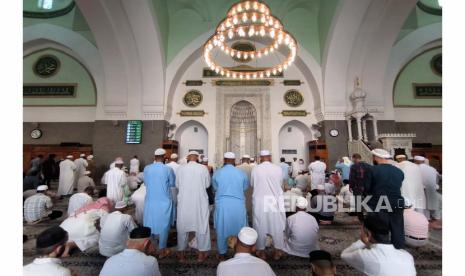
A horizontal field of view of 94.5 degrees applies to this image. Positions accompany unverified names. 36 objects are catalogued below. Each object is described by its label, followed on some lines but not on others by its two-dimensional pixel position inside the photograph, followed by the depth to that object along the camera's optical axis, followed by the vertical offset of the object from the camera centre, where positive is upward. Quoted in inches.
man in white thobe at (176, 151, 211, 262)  78.0 -24.8
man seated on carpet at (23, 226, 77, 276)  40.4 -23.1
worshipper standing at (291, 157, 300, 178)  238.1 -32.0
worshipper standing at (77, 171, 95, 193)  158.6 -32.2
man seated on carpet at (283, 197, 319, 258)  76.1 -33.2
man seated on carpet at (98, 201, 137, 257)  74.4 -32.5
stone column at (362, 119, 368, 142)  253.6 +10.6
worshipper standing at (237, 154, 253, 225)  126.0 -30.7
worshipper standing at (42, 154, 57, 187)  210.1 -29.0
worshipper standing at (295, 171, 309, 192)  185.3 -36.7
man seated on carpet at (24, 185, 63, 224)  112.4 -35.9
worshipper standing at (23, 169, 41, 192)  140.9 -28.4
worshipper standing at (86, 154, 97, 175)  235.3 -28.7
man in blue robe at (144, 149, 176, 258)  80.6 -23.7
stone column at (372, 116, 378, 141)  254.5 +15.5
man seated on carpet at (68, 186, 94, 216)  104.5 -30.2
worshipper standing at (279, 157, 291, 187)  191.6 -26.6
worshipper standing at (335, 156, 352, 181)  169.3 -22.4
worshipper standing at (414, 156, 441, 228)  121.1 -29.5
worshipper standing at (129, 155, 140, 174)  234.4 -27.7
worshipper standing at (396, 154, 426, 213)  113.0 -23.8
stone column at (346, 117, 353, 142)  263.6 +19.0
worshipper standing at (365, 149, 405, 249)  69.8 -19.0
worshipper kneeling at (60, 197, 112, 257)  81.7 -34.8
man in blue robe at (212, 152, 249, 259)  77.7 -23.8
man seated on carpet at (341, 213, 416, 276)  44.4 -24.9
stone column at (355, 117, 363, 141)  251.1 +15.1
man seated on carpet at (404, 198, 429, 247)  78.8 -32.3
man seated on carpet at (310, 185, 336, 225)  114.8 -37.2
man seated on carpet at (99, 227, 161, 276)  43.8 -25.6
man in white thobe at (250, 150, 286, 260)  82.1 -25.0
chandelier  149.4 +81.9
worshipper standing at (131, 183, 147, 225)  109.5 -33.2
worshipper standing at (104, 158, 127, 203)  132.8 -26.8
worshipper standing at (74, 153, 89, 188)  195.8 -25.3
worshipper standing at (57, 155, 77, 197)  177.5 -31.6
